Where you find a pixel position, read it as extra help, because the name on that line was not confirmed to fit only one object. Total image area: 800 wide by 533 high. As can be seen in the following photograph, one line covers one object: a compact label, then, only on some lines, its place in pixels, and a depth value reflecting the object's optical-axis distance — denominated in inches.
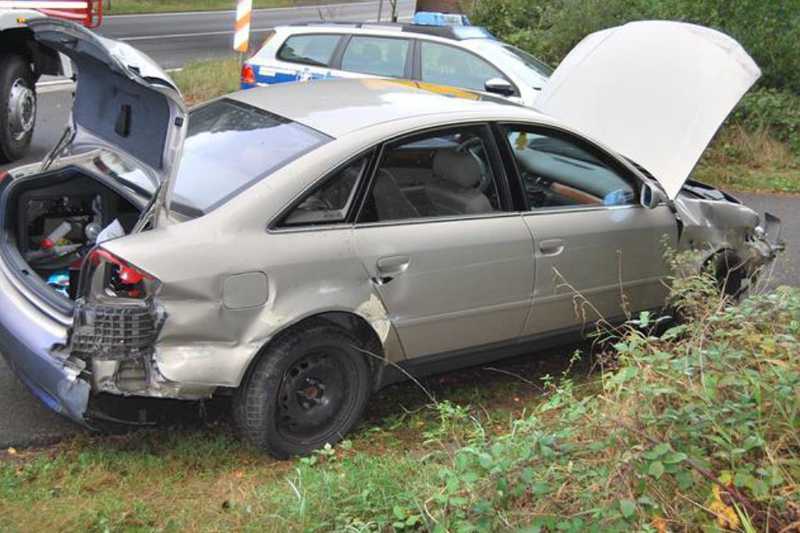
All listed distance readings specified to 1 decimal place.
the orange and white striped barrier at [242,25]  499.5
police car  356.8
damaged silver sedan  143.9
